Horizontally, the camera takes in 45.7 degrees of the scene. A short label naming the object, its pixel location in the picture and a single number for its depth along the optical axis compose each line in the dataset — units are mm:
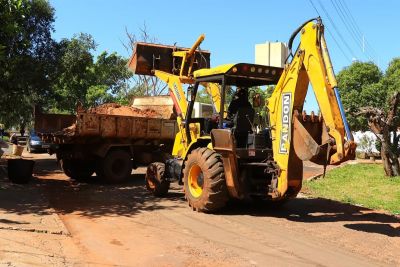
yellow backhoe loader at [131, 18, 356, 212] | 7875
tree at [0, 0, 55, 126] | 18656
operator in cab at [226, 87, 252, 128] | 9930
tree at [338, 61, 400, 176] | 26000
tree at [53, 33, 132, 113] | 22141
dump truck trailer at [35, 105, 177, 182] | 13953
